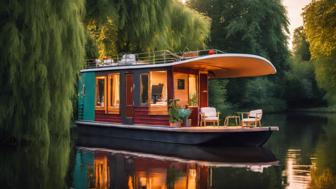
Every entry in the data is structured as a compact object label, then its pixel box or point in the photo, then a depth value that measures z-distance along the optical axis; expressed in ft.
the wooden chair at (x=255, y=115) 56.49
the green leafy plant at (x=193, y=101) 63.16
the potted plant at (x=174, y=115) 58.85
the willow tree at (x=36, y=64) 44.29
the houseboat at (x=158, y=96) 56.49
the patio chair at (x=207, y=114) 60.64
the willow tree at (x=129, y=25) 71.20
